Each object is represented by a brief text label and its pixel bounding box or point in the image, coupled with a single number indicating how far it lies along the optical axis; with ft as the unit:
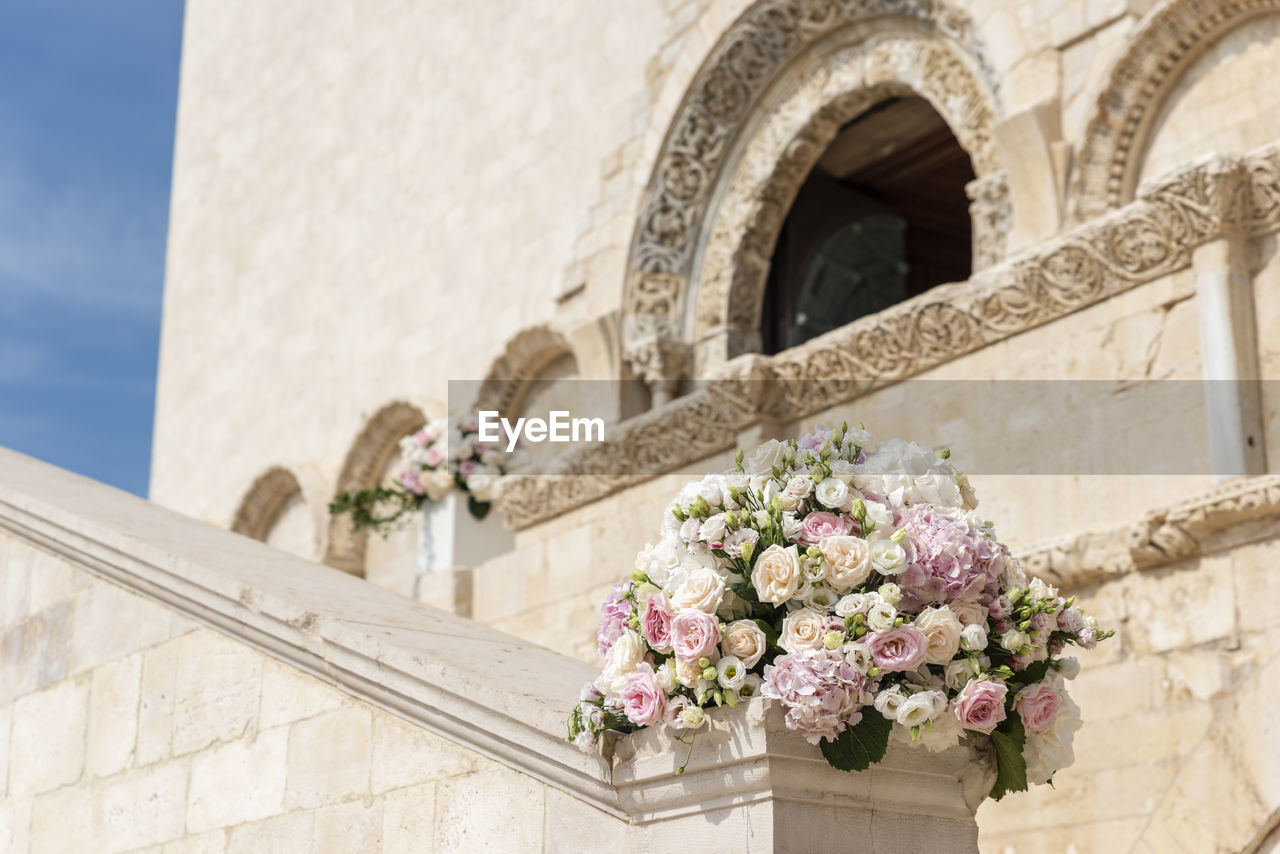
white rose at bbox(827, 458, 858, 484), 9.65
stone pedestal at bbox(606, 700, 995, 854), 8.76
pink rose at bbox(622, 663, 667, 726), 9.18
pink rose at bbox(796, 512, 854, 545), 9.26
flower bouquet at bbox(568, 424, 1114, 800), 8.77
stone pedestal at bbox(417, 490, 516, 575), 29.25
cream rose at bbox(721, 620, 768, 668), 8.95
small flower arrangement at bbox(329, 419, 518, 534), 28.37
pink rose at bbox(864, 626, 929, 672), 8.74
